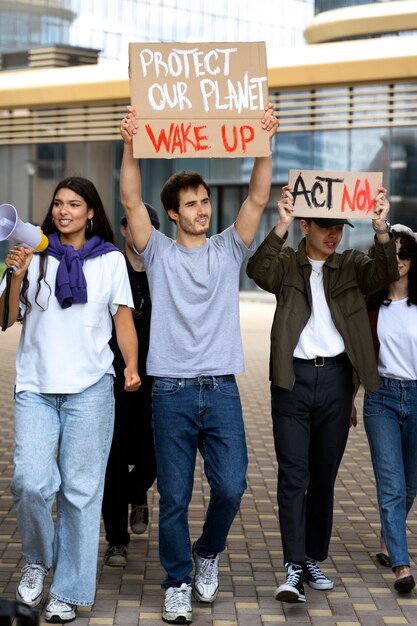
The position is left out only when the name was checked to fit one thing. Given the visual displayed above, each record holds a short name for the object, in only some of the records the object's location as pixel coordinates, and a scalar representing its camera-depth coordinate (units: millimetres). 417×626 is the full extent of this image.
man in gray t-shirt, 7812
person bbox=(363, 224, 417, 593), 8684
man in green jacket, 8217
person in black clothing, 9022
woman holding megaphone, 7499
